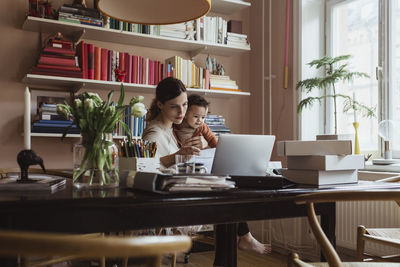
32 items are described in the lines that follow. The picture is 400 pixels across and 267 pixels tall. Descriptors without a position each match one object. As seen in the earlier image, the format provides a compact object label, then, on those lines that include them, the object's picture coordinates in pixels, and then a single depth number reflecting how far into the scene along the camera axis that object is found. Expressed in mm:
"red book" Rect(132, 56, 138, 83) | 3182
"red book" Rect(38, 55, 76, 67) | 2863
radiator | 2545
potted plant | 2879
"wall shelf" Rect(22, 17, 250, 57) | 2939
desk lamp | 2730
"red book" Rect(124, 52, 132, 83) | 3154
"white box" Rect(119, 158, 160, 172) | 1408
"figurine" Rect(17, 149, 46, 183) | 1185
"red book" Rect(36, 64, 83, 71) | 2856
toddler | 2738
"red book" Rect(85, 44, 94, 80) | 3016
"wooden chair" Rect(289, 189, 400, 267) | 994
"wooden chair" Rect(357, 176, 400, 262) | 1768
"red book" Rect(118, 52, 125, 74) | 3135
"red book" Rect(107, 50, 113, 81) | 3092
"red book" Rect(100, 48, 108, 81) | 3068
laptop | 1455
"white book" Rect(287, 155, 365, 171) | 1393
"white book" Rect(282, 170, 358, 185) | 1408
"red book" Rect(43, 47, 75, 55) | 2875
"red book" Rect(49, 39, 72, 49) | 2900
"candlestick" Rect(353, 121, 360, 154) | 2875
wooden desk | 864
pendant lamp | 1851
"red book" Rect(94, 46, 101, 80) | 3045
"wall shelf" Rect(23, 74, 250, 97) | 2882
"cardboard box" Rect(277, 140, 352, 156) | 1443
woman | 2508
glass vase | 1176
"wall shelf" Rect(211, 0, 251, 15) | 3592
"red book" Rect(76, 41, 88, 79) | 2998
